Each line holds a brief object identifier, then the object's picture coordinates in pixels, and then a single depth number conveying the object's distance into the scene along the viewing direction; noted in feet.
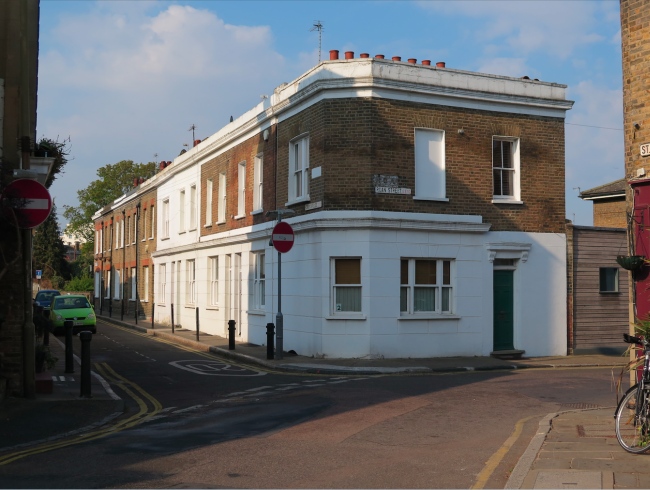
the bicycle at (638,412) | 26.11
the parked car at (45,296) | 122.31
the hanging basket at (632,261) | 32.68
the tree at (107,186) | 252.21
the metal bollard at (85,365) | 42.65
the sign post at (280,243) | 63.57
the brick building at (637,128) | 33.63
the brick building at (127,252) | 135.85
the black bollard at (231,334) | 74.13
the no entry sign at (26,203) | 37.09
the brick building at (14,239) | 40.04
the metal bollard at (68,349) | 54.01
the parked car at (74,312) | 96.78
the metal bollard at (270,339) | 64.69
